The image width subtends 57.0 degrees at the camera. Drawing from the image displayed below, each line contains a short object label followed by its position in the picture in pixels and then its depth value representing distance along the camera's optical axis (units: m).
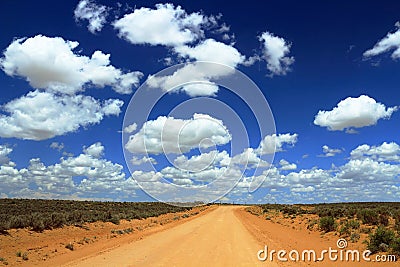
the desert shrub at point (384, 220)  20.94
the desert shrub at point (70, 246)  17.50
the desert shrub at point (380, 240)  14.21
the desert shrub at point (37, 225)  22.19
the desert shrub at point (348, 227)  19.73
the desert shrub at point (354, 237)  17.58
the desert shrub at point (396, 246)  13.23
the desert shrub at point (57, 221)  24.12
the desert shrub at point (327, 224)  22.68
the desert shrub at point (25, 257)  14.80
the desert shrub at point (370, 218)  21.91
